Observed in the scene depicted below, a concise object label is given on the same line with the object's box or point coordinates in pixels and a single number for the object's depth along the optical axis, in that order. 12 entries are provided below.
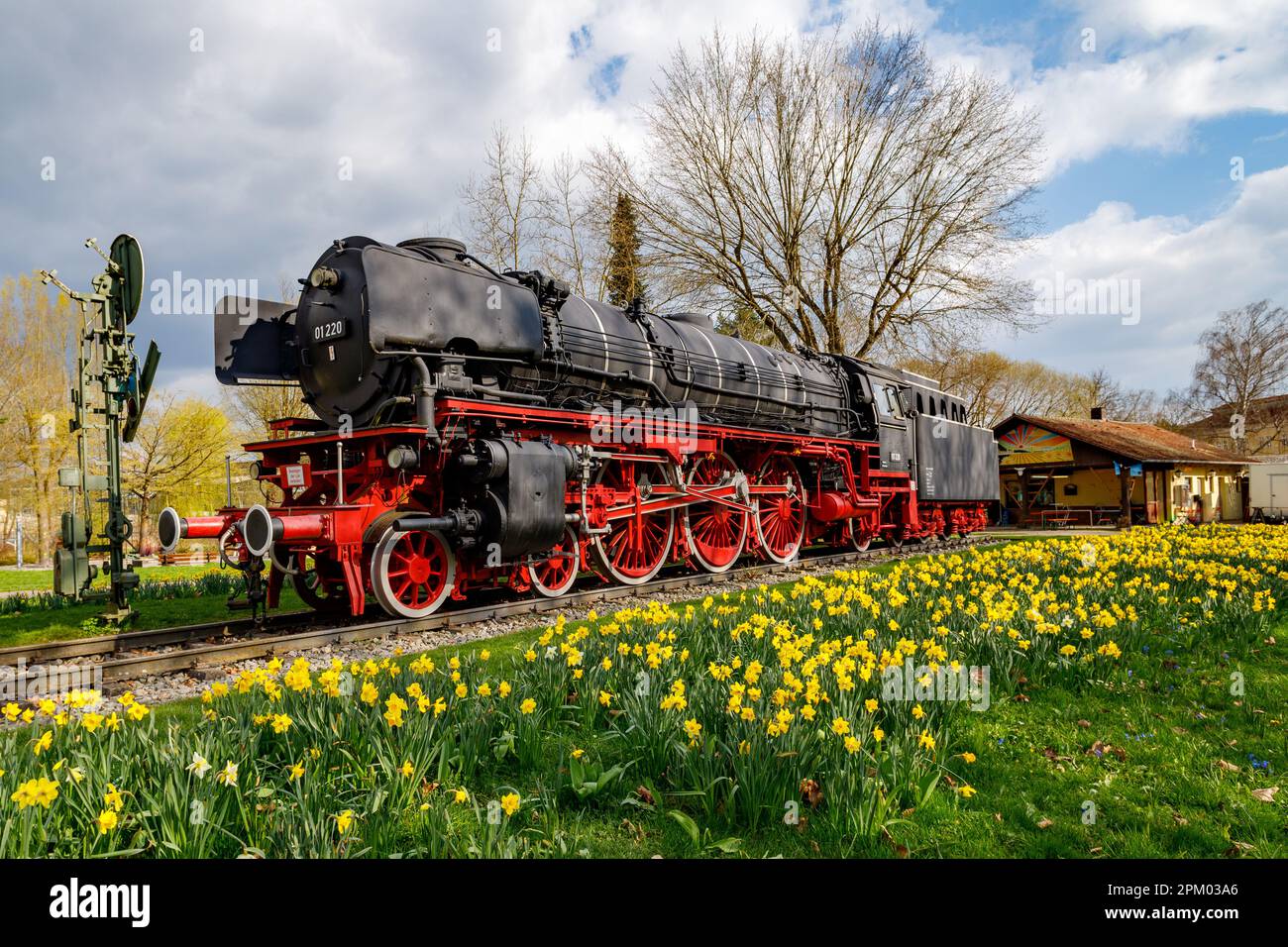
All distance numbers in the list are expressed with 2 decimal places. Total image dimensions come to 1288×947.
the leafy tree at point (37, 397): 27.80
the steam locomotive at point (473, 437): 7.85
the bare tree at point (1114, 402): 58.97
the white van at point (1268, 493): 30.47
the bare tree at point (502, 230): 22.80
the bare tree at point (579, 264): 25.27
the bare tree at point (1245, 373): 46.62
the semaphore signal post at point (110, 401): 8.51
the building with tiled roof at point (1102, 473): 27.91
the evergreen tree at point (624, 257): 26.64
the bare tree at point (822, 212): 25.41
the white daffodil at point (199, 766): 2.91
